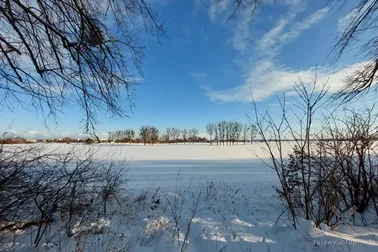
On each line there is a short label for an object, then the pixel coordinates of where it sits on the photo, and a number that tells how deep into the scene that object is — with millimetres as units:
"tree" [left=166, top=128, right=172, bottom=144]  93962
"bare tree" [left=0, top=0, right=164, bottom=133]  2648
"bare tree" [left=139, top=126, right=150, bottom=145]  72312
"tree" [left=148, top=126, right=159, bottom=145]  74062
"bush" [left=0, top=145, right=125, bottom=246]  2771
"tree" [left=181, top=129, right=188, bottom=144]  96844
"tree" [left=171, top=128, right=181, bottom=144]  95531
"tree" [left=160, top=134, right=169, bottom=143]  90188
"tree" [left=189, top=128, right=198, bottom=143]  97138
